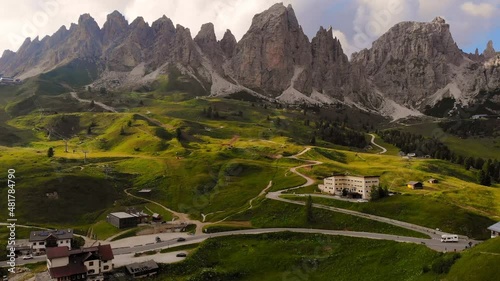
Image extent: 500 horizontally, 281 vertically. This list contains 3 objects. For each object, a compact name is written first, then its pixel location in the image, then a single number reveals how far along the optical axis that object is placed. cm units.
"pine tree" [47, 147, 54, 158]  17475
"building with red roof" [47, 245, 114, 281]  8075
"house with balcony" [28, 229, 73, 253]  9725
